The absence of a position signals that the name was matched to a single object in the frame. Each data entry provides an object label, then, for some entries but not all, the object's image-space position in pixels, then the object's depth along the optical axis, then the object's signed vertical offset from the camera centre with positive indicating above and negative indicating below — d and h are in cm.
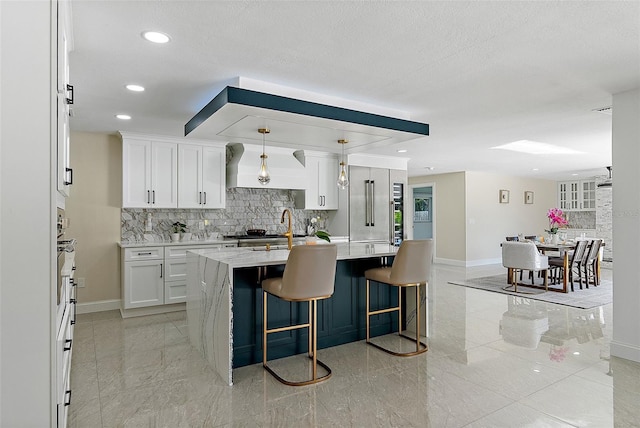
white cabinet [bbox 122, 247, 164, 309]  507 -80
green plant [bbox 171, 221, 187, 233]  576 -16
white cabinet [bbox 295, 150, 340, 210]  663 +59
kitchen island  316 -84
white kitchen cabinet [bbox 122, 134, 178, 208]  527 +59
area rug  580 -127
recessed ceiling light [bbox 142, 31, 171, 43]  246 +114
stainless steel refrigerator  688 +19
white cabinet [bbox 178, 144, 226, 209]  564 +58
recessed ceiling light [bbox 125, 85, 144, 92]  346 +114
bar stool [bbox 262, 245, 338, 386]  298 -49
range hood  580 +74
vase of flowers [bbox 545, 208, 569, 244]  763 -5
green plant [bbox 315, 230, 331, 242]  427 -21
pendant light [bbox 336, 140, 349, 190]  448 +43
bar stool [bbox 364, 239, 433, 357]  356 -50
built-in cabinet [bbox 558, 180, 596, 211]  1162 +61
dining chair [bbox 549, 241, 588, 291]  677 -80
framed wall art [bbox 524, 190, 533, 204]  1127 +53
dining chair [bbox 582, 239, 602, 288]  705 -79
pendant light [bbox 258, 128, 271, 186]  395 +42
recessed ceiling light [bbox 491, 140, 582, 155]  648 +116
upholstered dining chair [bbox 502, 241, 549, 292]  659 -73
